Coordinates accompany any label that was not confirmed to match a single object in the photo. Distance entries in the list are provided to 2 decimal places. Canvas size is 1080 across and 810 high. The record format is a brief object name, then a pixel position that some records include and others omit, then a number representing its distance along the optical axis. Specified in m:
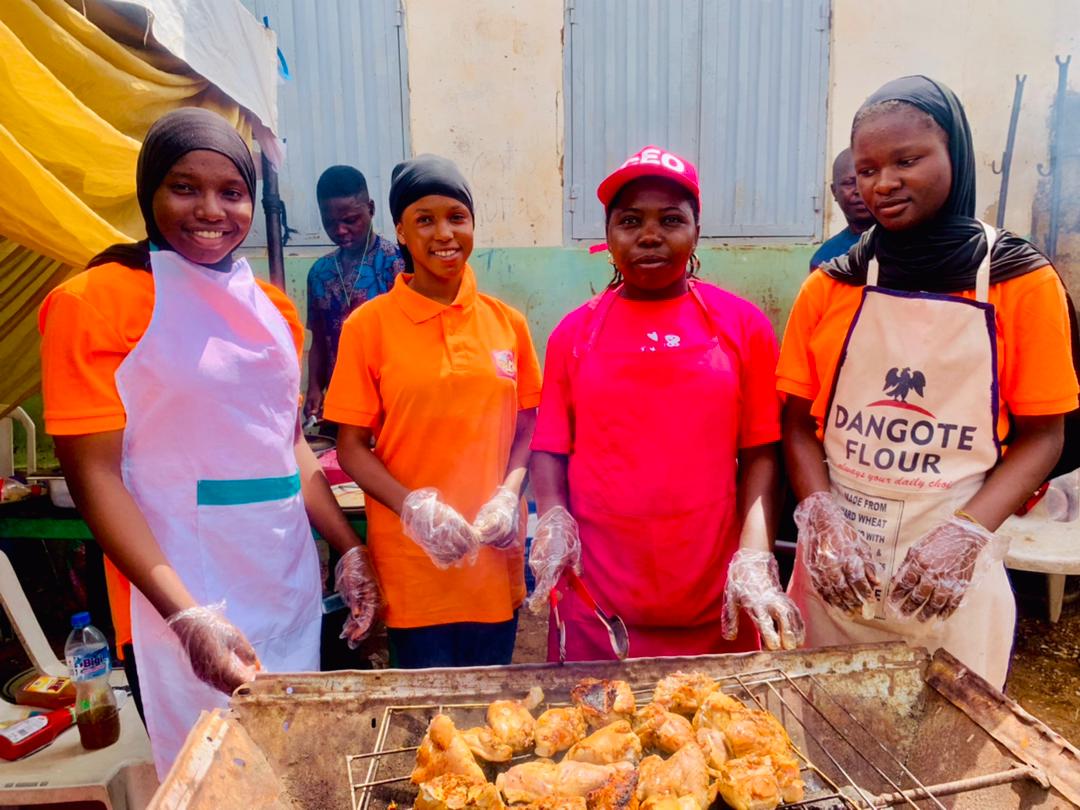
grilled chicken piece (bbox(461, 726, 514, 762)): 1.66
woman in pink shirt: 2.21
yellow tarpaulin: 2.52
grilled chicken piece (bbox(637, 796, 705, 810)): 1.51
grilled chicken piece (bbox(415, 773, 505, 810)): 1.47
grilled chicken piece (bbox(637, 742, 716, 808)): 1.59
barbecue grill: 1.49
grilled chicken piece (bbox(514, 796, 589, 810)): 1.51
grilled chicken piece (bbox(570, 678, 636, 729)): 1.76
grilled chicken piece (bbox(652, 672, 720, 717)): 1.77
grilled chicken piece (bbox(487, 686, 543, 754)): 1.68
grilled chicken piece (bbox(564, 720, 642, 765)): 1.68
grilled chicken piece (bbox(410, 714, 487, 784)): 1.55
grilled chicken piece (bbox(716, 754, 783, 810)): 1.48
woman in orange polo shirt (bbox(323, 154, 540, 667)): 2.43
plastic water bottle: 2.71
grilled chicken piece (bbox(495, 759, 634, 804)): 1.59
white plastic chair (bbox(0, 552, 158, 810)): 2.49
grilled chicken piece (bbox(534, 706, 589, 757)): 1.70
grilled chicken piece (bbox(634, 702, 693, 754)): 1.71
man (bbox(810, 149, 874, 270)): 4.41
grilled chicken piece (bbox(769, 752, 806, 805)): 1.54
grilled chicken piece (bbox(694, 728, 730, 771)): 1.67
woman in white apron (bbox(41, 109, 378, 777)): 1.86
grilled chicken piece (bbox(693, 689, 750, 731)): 1.72
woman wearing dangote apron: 1.80
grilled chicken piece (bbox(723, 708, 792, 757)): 1.63
